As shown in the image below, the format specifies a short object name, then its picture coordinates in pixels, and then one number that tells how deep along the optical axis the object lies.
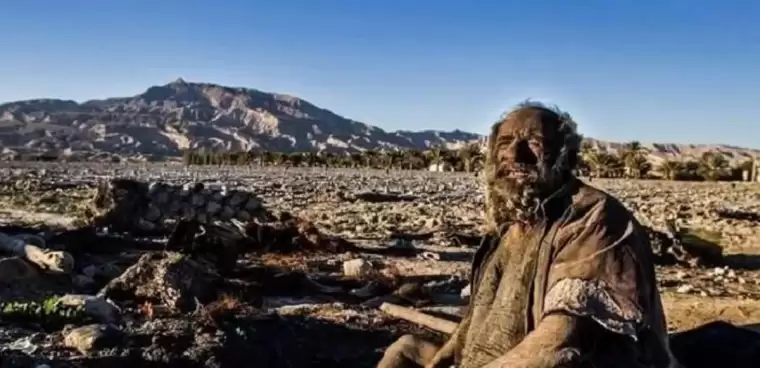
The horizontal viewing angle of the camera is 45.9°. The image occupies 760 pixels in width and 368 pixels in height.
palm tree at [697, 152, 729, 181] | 78.12
